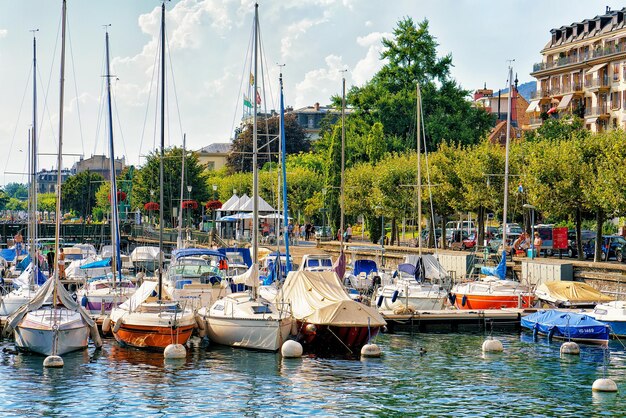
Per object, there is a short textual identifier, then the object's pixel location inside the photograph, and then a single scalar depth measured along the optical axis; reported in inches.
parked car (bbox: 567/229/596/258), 2787.9
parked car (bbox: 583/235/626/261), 2628.0
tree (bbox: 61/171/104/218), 6760.3
